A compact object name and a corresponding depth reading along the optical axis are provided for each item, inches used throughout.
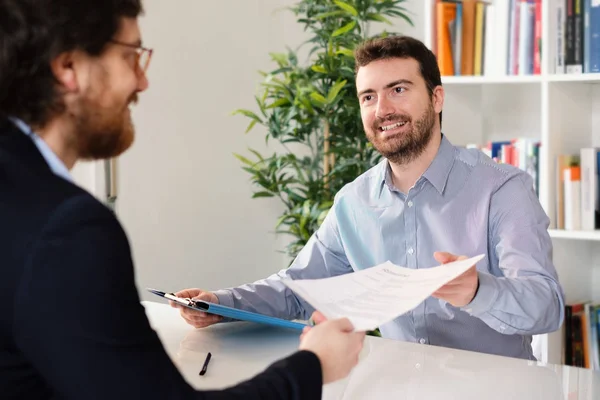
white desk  49.0
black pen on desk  53.5
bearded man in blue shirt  66.0
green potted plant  120.9
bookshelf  108.5
